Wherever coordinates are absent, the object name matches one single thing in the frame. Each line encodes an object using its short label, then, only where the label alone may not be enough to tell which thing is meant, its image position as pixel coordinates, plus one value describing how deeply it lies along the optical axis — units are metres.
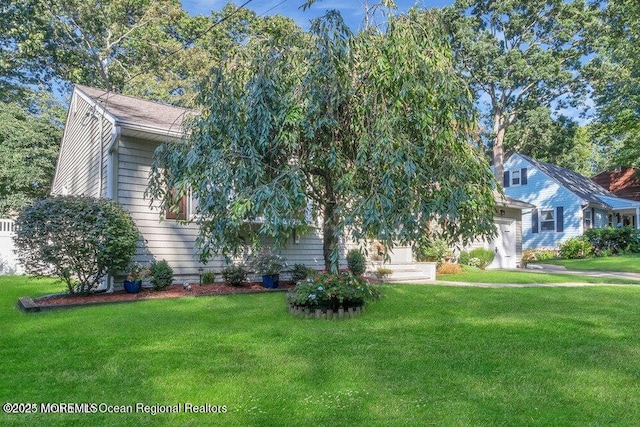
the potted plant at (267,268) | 10.24
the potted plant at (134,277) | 9.03
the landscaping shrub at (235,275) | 10.03
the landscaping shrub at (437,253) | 14.48
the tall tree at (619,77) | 18.42
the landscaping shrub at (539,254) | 23.09
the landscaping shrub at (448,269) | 14.51
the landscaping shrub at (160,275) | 9.20
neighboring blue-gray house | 24.95
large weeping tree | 5.80
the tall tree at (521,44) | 25.72
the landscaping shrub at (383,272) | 12.66
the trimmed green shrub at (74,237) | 7.97
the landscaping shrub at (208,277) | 10.45
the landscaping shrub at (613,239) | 22.89
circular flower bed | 6.50
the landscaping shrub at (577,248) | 22.42
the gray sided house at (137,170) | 9.54
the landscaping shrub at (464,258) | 16.70
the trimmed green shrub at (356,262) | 12.38
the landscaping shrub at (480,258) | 16.86
